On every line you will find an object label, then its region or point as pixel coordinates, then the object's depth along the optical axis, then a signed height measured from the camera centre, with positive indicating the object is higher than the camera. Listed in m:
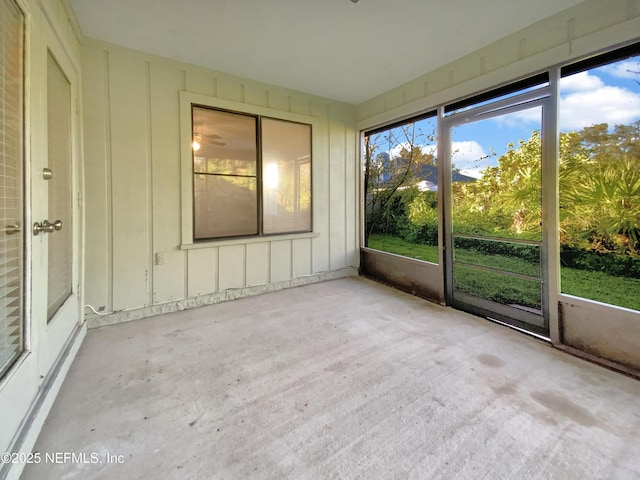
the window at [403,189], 3.71 +0.68
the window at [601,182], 2.17 +0.42
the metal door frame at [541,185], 2.54 +0.51
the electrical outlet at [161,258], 3.22 -0.21
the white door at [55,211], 1.67 +0.20
